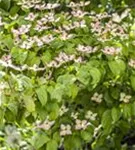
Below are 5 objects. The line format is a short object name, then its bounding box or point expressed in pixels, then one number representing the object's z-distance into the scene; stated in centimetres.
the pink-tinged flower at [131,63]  300
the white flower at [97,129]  350
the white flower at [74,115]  328
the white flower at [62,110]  325
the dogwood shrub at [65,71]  280
